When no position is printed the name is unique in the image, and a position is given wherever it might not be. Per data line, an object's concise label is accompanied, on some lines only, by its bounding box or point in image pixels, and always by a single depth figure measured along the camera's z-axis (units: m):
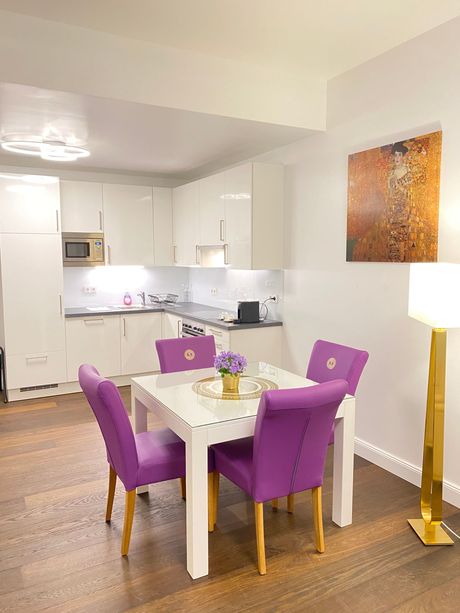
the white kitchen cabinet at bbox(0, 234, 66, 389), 4.82
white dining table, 2.21
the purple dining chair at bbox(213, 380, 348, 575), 2.08
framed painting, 2.93
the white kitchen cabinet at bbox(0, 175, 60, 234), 4.73
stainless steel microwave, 5.26
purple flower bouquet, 2.58
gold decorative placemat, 2.60
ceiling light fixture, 4.14
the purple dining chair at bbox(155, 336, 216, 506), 3.35
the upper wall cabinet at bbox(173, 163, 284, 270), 4.25
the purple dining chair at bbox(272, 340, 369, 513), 2.84
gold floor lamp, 2.32
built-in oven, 4.91
